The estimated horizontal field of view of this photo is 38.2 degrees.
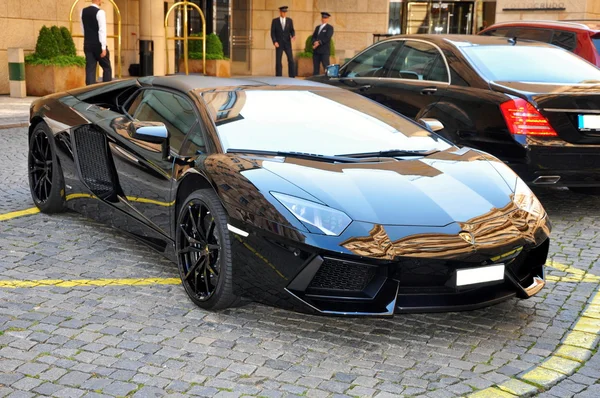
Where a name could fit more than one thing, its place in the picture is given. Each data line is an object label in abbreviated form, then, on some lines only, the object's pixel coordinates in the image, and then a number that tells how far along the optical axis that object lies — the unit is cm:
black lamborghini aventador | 424
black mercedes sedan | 719
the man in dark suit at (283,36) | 2330
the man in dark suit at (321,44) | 2277
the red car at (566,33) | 1099
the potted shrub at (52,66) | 1755
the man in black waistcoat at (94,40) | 1645
